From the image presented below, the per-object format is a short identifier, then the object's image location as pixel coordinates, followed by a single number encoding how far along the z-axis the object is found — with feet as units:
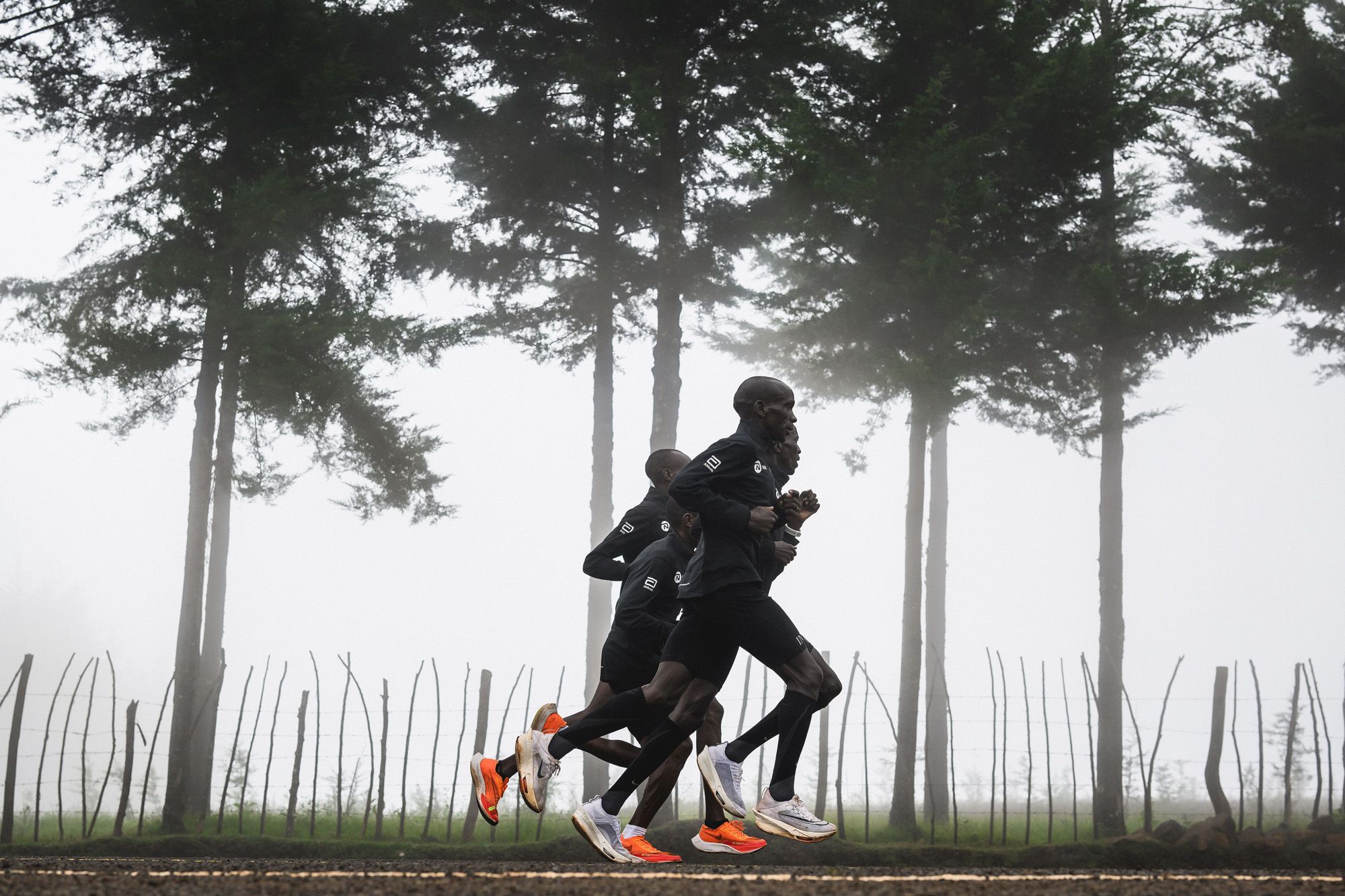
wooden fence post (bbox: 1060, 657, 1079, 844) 41.17
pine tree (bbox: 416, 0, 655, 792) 51.29
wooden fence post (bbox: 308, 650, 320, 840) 42.03
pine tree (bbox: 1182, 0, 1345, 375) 52.08
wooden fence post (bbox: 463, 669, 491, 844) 42.63
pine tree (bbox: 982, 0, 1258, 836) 44.37
